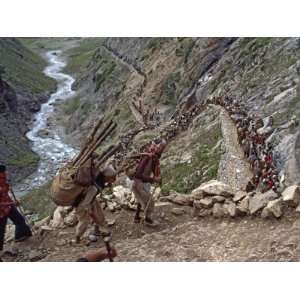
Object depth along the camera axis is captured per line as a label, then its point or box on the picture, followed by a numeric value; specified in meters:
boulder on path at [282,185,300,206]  8.82
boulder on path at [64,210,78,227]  9.54
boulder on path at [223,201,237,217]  9.02
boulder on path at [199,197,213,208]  9.30
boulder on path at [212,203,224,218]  9.14
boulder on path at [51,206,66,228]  9.62
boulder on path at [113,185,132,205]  9.83
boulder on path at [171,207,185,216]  9.48
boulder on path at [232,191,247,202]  9.27
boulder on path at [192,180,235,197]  9.43
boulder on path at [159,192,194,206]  9.69
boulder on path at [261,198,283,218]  8.73
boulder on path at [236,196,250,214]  9.01
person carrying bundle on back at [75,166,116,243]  8.66
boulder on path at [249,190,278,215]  8.93
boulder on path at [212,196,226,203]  9.32
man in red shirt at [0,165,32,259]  8.97
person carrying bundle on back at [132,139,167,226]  9.07
